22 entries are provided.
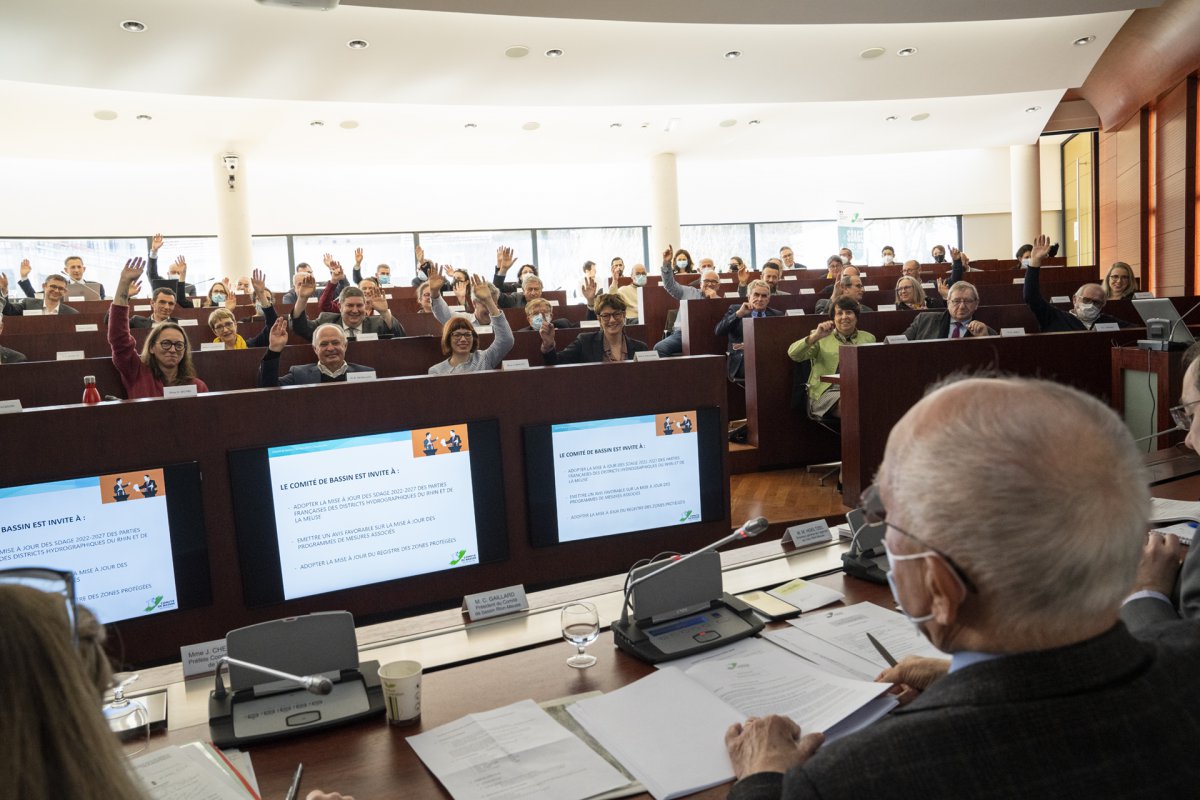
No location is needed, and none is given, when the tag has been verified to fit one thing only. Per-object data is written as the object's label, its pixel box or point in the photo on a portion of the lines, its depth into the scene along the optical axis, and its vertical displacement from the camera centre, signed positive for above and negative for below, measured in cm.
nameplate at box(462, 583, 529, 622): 181 -61
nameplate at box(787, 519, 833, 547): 217 -60
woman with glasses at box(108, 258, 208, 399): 376 -1
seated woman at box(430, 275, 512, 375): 412 -6
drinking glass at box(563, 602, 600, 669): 154 -58
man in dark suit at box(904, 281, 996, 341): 473 -12
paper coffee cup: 133 -58
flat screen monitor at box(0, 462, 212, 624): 193 -44
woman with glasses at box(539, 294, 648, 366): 451 -10
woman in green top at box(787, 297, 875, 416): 493 -23
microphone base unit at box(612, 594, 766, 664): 154 -62
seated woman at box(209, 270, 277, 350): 515 +10
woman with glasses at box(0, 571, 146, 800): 65 -29
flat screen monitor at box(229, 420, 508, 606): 222 -48
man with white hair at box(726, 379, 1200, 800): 80 -35
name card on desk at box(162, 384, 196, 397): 228 -12
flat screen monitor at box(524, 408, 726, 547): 259 -50
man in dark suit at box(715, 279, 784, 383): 564 -3
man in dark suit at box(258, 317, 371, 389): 370 -11
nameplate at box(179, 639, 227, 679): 157 -59
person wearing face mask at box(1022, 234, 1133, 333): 518 -9
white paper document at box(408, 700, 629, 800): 114 -64
